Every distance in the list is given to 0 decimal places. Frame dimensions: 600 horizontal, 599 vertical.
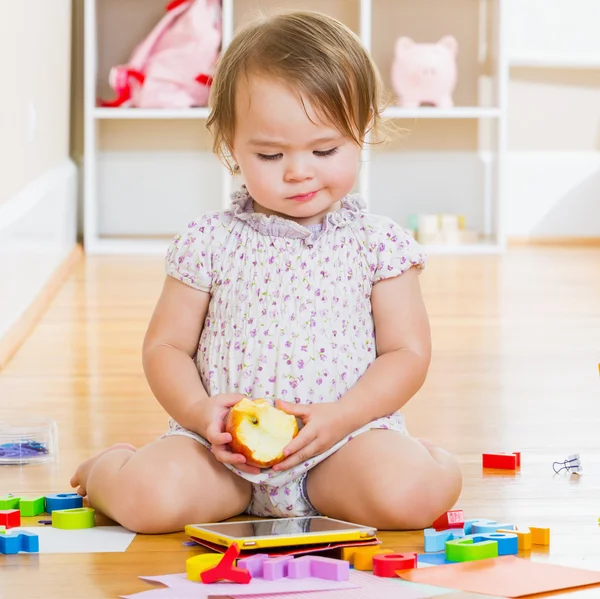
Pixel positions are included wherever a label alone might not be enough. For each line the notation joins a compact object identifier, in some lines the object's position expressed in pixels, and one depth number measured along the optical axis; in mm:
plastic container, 2300
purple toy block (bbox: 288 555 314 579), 1831
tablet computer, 1889
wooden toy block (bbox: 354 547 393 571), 1874
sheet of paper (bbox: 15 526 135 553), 1941
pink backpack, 4873
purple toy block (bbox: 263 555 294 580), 1826
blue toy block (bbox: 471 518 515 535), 1950
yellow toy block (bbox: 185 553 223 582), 1829
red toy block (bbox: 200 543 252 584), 1812
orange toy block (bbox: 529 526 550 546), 1939
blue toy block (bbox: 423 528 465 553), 1914
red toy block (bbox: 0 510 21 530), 2018
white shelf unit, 4899
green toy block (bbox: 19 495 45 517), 2066
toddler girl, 2016
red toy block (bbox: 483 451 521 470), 2237
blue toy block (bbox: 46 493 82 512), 2091
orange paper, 1804
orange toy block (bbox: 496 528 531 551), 1923
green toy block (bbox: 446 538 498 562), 1879
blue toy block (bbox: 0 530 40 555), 1924
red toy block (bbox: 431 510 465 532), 1997
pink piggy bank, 4977
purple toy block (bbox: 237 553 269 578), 1834
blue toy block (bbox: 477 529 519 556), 1904
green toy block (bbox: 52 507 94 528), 2021
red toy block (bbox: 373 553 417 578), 1842
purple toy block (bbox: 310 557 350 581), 1823
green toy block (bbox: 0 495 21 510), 2072
